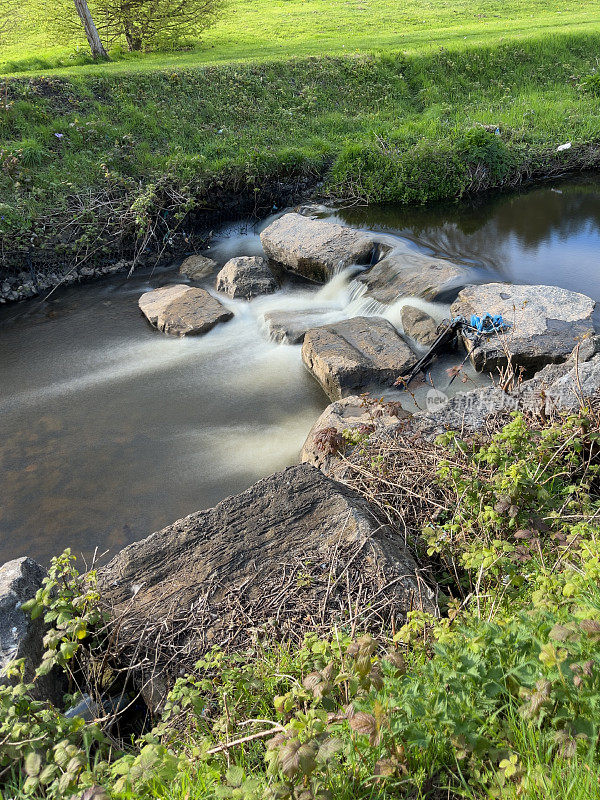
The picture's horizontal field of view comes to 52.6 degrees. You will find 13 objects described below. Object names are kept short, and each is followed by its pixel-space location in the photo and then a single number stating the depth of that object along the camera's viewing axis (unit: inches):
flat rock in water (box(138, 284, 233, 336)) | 339.9
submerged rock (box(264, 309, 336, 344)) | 323.9
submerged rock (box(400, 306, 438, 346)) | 294.5
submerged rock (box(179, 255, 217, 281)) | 404.5
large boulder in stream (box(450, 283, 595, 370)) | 258.2
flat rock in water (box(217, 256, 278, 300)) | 370.9
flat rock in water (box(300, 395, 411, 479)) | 186.4
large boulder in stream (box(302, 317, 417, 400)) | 267.3
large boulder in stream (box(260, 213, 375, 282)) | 370.3
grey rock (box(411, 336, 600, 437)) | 173.0
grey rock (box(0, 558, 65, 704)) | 115.7
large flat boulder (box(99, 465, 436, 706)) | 121.6
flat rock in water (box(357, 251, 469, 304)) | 324.8
